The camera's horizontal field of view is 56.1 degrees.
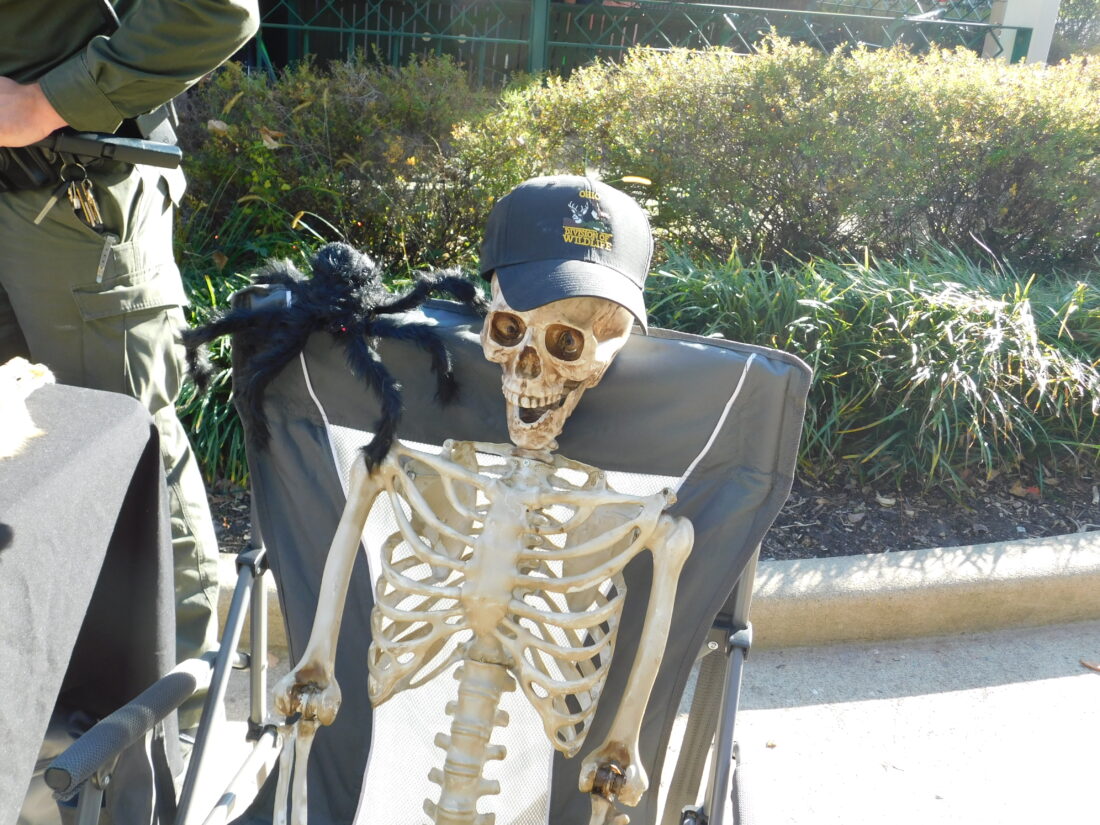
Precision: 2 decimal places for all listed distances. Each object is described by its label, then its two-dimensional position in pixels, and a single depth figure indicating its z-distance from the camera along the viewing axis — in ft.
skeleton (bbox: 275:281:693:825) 5.68
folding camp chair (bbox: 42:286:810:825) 6.27
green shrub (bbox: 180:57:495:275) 15.16
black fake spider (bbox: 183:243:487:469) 6.48
